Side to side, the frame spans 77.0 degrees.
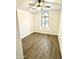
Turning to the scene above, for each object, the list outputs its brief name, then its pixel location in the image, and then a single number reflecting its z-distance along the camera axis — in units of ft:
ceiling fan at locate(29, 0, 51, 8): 8.91
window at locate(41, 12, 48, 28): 16.15
